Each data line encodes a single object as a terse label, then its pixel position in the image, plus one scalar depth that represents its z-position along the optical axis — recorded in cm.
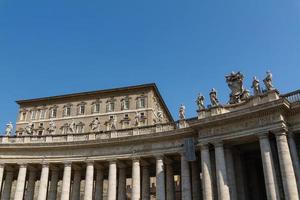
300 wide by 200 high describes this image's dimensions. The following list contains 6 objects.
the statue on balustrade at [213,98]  4047
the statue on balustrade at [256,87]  3765
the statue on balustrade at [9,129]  5108
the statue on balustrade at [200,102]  4118
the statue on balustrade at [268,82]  3660
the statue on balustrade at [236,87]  4034
